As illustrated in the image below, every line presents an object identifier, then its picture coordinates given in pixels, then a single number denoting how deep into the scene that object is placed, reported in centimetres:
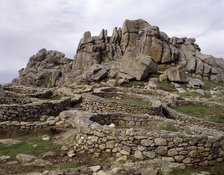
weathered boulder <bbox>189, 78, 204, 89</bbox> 2858
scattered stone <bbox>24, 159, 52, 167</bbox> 864
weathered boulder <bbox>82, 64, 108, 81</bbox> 2843
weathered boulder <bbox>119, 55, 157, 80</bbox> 2840
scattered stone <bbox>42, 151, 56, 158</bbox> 931
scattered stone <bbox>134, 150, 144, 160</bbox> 859
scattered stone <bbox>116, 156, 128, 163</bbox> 854
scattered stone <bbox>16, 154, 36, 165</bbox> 891
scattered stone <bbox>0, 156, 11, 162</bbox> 904
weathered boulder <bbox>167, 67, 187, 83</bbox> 2861
